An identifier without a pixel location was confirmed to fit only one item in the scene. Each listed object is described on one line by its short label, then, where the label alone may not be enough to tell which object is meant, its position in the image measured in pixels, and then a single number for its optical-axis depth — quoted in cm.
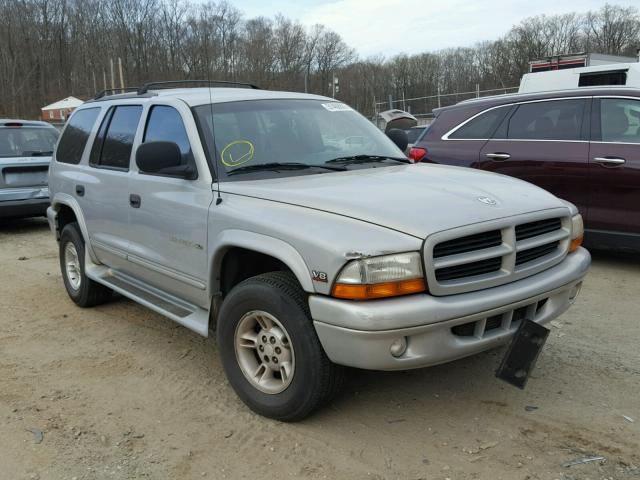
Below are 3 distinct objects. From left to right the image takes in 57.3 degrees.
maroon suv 574
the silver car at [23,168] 891
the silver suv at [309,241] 267
